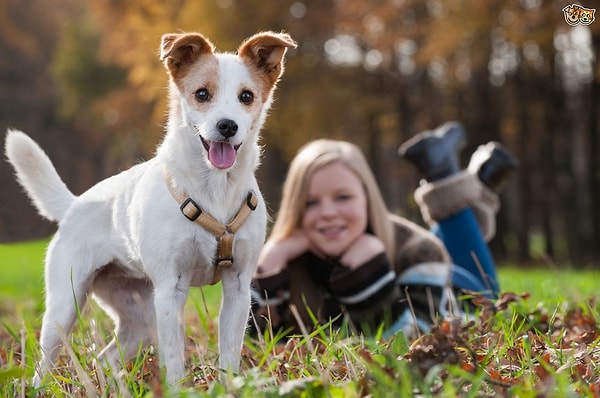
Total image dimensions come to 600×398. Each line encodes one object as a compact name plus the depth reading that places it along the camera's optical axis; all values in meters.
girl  4.25
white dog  2.60
